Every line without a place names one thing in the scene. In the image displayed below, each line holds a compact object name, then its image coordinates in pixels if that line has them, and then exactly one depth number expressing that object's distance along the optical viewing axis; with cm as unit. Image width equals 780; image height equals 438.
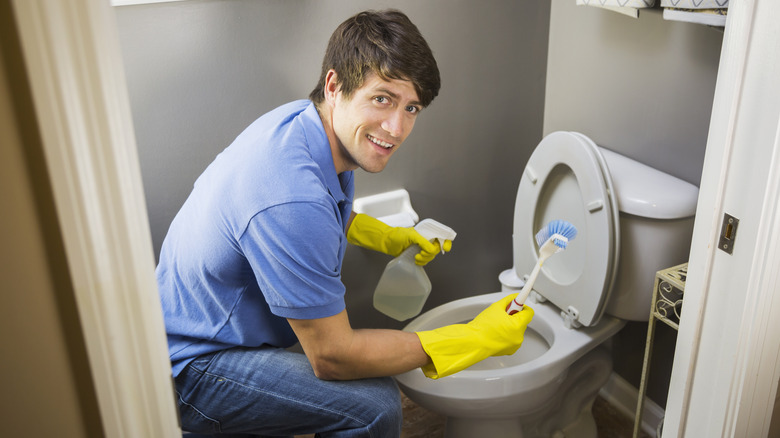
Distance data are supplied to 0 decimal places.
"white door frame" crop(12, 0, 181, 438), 45
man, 110
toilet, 136
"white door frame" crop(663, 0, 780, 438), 80
